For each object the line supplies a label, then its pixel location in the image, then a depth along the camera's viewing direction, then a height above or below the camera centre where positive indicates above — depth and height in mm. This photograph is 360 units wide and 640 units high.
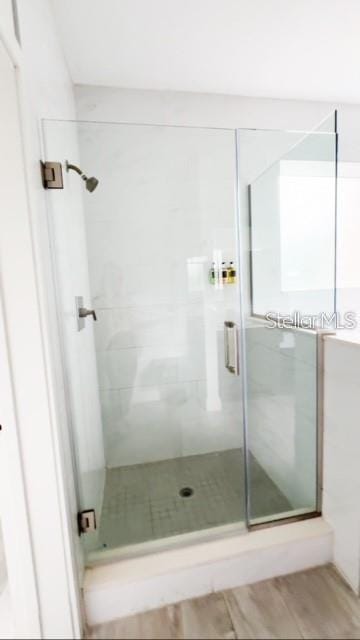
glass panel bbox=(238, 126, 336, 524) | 1578 -154
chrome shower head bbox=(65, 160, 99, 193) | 1711 +573
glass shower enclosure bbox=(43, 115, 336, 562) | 1630 -227
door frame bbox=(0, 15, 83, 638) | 875 -500
